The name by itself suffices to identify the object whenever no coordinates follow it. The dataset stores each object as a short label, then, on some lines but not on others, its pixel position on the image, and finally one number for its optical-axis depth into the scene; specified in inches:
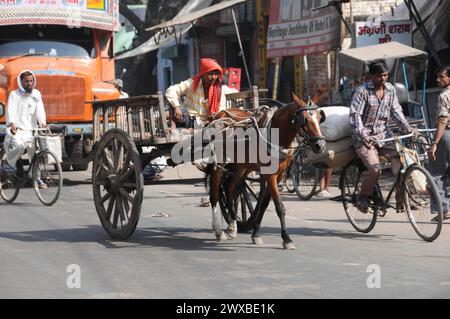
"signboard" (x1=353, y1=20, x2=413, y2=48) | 655.1
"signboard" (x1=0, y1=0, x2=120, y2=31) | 632.4
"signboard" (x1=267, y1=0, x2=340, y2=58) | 721.0
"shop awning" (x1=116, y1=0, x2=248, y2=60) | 847.7
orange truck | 630.5
